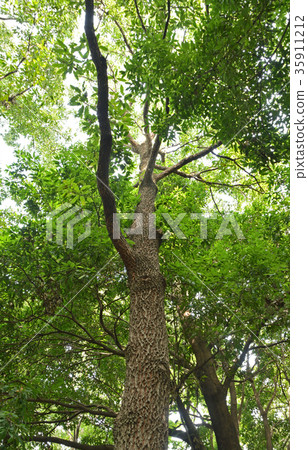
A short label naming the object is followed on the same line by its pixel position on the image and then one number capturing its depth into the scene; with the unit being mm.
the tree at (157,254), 3498
